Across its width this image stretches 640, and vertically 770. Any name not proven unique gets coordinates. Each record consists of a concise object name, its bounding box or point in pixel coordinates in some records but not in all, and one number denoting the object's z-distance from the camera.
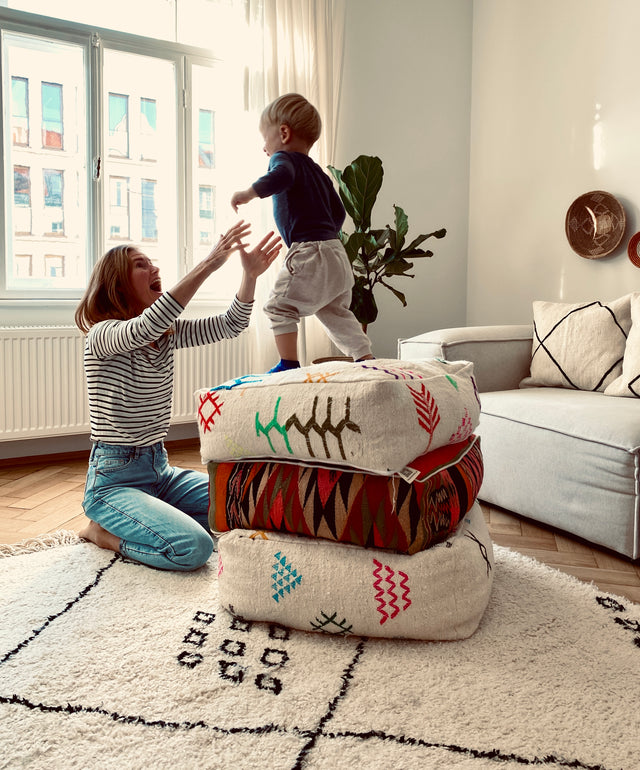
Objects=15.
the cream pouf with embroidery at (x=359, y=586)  1.17
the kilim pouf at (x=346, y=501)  1.18
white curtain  3.23
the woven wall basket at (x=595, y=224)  3.00
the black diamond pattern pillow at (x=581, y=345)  2.32
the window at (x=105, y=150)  2.95
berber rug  0.90
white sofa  1.72
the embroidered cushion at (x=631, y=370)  2.17
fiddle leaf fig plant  3.02
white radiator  2.74
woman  1.56
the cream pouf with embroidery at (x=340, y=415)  1.16
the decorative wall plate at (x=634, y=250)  2.92
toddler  2.15
